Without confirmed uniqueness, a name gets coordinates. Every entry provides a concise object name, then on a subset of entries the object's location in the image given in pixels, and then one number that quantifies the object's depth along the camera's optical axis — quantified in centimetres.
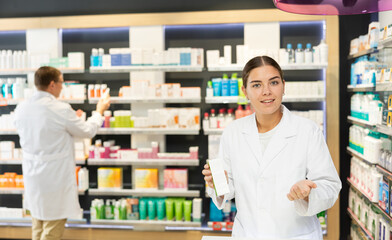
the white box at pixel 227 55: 476
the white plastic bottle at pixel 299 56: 464
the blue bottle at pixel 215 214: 491
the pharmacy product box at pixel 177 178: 491
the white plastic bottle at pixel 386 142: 364
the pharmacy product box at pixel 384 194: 332
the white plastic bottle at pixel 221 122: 479
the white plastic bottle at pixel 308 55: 462
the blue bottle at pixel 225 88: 470
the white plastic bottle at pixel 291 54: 466
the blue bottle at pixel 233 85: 467
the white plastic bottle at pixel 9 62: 507
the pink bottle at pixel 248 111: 470
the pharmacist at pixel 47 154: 404
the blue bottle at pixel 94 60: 495
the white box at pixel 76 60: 496
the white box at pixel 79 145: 505
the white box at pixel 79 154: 506
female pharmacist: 210
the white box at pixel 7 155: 511
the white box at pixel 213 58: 477
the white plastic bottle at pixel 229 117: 479
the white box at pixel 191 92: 477
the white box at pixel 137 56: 482
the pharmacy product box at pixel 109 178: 504
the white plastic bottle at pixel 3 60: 507
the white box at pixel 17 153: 511
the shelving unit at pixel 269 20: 466
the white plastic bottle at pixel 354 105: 443
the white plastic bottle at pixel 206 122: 479
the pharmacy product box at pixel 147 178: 496
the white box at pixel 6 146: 510
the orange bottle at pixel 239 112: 471
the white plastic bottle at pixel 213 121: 480
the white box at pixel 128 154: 494
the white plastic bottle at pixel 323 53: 456
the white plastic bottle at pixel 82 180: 498
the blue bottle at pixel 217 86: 473
